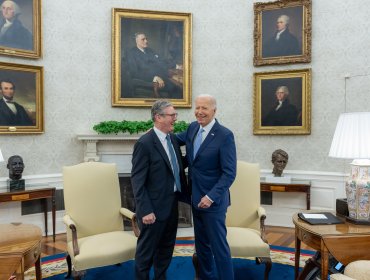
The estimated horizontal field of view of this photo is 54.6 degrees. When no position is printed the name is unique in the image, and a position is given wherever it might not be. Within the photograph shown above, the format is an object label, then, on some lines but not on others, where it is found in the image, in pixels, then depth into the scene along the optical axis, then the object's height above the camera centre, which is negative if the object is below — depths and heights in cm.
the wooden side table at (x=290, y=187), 587 -88
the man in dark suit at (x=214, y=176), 325 -38
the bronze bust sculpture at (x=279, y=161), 616 -46
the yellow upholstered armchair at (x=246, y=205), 401 -82
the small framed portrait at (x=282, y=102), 632 +57
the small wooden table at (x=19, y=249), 243 -82
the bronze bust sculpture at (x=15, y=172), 531 -57
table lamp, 293 -16
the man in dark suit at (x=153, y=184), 325 -46
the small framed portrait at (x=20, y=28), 558 +169
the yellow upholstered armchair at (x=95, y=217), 335 -88
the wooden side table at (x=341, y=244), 280 -87
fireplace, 605 -36
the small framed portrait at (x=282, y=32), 629 +184
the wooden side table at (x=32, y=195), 512 -91
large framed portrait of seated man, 644 +141
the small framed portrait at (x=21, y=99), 558 +56
